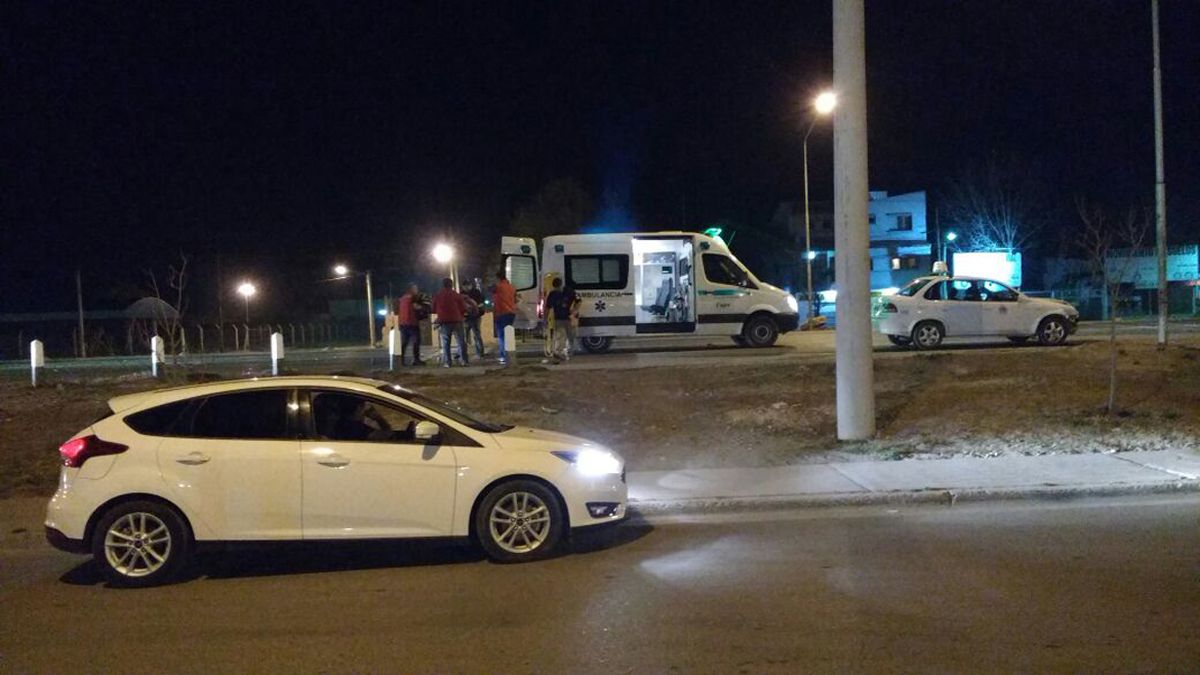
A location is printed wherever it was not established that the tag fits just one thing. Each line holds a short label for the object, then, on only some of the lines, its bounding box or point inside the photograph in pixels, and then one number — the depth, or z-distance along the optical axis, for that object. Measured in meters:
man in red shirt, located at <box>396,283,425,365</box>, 19.97
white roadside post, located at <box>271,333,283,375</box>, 19.85
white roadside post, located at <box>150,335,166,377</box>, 19.77
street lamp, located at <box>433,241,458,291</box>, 32.84
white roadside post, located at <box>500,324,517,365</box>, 19.66
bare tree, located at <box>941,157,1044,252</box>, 59.62
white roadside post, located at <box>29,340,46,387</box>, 20.22
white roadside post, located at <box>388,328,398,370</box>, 19.33
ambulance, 23.30
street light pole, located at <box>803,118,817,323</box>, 35.94
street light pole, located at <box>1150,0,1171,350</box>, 19.12
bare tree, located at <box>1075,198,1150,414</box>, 13.44
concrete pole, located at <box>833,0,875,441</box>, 12.02
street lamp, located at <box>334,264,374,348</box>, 39.28
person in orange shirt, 20.33
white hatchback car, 7.54
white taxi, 20.86
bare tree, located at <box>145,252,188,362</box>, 17.14
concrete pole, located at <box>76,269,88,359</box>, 40.62
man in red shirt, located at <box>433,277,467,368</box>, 19.30
